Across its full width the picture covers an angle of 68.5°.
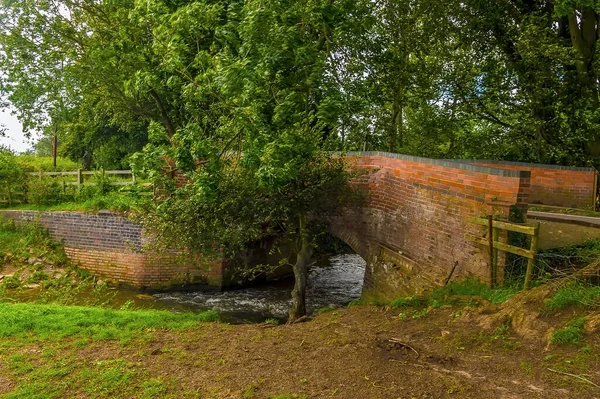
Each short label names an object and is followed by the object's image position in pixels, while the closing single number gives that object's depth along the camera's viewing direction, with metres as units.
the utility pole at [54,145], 25.55
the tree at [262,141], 6.12
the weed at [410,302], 7.59
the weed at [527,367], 4.60
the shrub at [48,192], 15.20
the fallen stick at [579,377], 4.19
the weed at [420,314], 6.86
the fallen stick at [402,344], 5.48
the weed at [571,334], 4.93
